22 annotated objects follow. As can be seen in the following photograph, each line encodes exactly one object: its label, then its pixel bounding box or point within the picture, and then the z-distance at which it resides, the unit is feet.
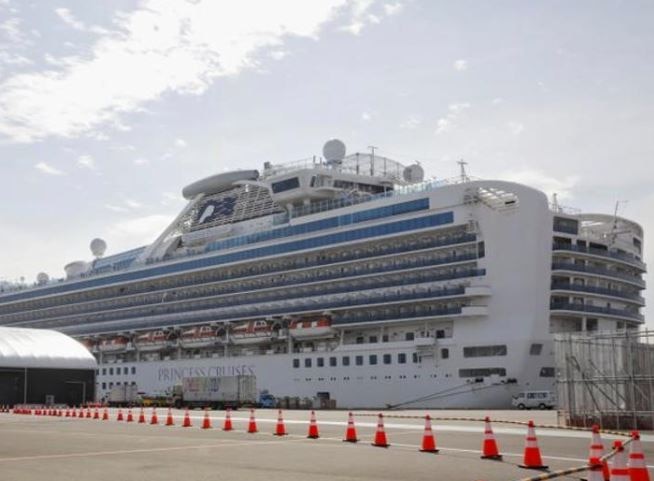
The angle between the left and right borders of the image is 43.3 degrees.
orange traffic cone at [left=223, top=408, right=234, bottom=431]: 86.28
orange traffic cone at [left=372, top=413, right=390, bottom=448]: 63.72
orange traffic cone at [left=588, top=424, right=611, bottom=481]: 39.05
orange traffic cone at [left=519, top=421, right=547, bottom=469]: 47.37
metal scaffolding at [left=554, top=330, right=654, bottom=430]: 87.61
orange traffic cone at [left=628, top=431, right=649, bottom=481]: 32.40
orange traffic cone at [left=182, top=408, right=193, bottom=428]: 94.58
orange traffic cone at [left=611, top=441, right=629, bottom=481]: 29.84
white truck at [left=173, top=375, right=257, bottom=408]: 188.96
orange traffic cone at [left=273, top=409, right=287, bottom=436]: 78.02
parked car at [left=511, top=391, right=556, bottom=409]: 161.38
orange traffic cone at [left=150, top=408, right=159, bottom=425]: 106.11
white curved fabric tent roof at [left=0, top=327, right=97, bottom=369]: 206.39
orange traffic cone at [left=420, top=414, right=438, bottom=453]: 58.23
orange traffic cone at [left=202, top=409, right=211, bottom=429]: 90.74
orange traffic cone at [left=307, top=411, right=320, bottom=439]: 73.56
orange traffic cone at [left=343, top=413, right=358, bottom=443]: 68.62
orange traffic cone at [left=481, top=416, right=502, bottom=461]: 52.95
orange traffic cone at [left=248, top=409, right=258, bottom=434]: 82.36
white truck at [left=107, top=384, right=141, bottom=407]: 230.27
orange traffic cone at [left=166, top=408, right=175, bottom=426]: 99.00
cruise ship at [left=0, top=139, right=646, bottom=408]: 174.91
